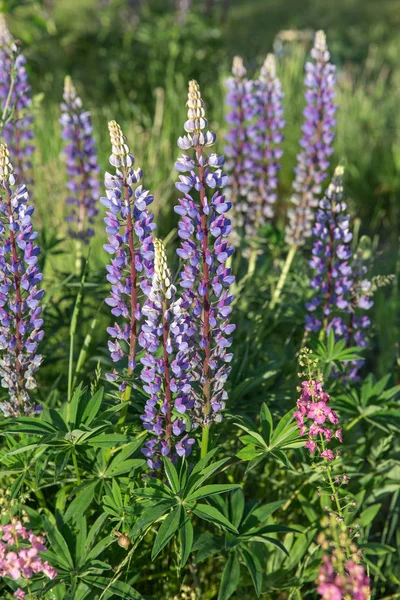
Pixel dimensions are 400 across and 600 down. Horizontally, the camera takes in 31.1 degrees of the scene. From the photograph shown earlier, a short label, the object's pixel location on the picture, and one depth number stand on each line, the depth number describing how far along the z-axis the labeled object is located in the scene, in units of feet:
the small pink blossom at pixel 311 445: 6.23
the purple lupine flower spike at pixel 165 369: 6.08
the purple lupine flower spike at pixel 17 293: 6.63
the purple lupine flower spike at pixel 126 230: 6.40
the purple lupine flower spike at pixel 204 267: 6.34
